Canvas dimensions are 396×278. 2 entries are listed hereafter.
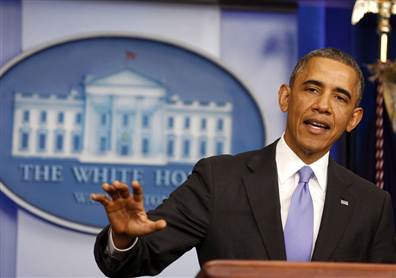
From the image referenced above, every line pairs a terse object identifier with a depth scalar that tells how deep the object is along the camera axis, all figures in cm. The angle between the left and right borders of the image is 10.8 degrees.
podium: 393
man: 440
